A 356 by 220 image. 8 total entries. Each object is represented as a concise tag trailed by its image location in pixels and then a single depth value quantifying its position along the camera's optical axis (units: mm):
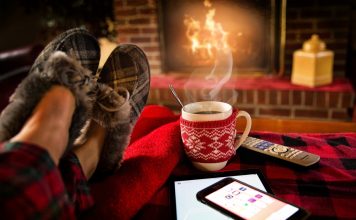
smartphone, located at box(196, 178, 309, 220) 426
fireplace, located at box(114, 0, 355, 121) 1517
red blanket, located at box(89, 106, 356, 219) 473
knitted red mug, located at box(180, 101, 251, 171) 542
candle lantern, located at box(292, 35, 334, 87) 1438
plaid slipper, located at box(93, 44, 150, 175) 553
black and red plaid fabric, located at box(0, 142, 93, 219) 344
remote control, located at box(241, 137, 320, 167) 579
